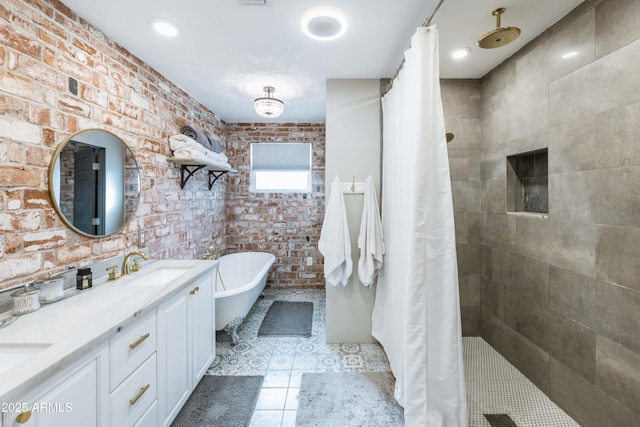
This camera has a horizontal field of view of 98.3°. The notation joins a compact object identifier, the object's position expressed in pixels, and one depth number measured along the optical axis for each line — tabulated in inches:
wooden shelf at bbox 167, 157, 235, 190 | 100.5
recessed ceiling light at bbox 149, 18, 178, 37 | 67.6
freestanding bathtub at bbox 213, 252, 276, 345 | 99.7
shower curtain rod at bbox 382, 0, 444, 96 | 55.1
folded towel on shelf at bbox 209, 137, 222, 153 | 121.1
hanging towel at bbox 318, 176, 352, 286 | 95.6
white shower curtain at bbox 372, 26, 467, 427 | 58.3
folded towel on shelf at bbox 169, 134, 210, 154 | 100.1
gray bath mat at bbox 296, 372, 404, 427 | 67.1
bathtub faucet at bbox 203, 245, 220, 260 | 128.8
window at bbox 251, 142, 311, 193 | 160.2
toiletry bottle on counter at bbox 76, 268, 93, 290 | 62.7
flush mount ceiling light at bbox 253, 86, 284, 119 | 104.1
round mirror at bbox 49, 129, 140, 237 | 61.2
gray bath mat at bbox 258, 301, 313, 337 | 110.3
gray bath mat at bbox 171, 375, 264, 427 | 67.2
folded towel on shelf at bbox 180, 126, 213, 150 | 106.7
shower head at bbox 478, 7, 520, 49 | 60.3
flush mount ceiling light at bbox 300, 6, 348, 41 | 63.8
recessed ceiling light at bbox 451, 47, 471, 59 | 81.2
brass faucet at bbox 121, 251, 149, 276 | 75.2
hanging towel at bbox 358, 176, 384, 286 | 91.6
